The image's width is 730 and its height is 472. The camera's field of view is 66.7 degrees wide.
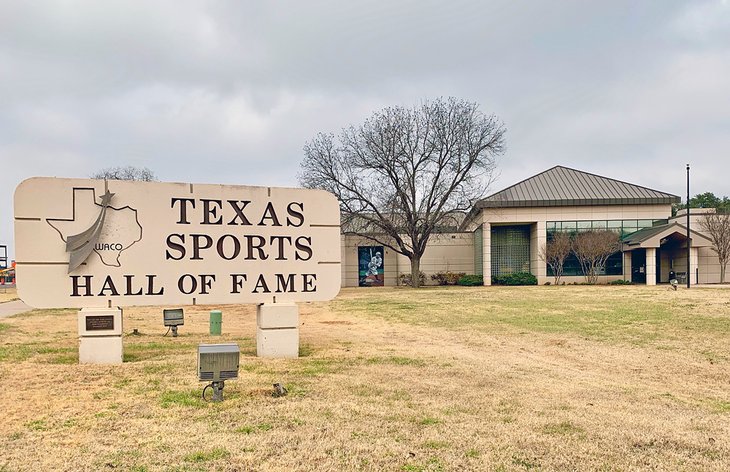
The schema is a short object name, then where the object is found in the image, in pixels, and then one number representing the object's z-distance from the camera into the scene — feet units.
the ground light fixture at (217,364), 20.27
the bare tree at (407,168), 124.36
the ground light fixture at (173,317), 41.83
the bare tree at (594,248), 124.26
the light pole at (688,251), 103.47
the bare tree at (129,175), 195.68
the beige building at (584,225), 128.16
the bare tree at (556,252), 127.65
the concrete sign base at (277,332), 31.86
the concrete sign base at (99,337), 29.07
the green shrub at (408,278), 146.52
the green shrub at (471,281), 139.23
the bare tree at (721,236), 126.52
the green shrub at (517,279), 131.54
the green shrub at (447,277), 145.73
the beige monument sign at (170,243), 29.04
